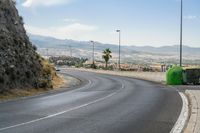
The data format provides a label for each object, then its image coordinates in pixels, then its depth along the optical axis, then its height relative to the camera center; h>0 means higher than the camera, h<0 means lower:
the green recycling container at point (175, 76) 47.98 -1.97
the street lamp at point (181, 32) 54.34 +2.84
